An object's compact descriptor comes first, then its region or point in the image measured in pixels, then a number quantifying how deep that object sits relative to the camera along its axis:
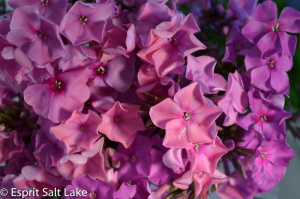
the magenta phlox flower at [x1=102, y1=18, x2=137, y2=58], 0.40
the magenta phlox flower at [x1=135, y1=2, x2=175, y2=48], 0.41
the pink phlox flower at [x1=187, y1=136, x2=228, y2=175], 0.43
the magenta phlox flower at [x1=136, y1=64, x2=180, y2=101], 0.41
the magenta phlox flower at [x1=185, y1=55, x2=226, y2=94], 0.41
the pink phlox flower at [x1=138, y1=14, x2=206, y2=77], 0.39
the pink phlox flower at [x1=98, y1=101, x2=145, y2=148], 0.42
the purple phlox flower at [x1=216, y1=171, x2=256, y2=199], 0.55
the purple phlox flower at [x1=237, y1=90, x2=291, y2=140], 0.44
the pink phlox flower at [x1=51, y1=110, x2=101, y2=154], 0.42
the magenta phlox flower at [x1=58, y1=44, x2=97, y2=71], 0.40
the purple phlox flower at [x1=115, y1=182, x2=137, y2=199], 0.44
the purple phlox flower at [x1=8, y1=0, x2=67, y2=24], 0.39
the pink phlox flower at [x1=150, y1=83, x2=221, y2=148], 0.39
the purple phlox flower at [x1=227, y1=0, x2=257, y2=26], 0.50
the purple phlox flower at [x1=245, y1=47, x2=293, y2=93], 0.43
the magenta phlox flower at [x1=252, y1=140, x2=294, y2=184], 0.46
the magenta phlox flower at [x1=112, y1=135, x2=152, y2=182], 0.45
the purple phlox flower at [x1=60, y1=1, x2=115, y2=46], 0.39
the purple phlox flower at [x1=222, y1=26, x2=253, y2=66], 0.45
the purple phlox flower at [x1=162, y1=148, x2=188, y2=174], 0.41
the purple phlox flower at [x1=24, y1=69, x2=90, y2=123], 0.42
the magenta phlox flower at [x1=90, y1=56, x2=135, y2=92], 0.43
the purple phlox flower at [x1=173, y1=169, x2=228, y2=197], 0.46
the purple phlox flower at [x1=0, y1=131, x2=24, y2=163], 0.47
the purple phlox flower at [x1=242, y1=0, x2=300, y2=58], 0.42
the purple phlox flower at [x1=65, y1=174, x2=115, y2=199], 0.44
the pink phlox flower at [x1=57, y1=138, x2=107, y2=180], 0.43
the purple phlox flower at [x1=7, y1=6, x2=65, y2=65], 0.39
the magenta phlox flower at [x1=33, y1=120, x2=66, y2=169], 0.44
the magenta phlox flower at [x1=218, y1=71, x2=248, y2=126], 0.42
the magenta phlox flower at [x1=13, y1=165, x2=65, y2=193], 0.46
